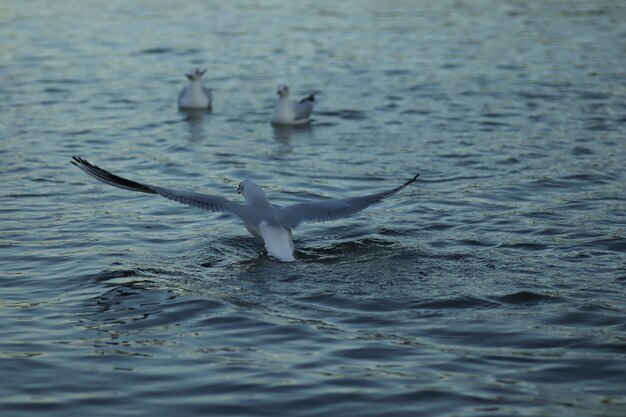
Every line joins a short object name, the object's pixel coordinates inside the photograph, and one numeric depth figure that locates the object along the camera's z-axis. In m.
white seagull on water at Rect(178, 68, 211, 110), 17.22
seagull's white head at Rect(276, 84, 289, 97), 16.61
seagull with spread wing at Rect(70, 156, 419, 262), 10.05
